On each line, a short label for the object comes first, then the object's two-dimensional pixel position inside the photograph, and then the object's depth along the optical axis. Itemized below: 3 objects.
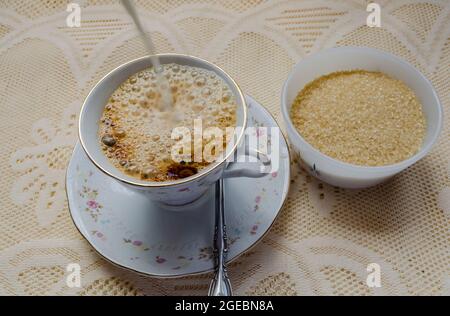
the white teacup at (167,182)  0.26
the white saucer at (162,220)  0.28
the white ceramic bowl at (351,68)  0.29
